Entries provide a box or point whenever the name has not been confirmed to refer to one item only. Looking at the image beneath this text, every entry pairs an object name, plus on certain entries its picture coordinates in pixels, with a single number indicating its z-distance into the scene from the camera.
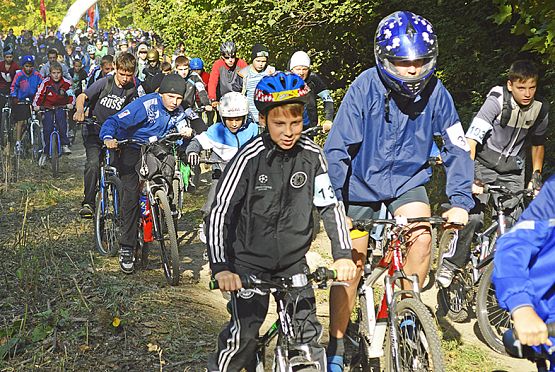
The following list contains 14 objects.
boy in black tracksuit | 4.39
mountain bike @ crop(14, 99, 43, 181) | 17.05
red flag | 54.16
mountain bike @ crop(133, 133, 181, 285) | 8.23
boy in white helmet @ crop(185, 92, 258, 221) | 8.04
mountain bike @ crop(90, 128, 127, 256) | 9.20
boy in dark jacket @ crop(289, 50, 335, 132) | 10.84
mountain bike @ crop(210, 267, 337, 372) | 4.05
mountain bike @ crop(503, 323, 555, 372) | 2.99
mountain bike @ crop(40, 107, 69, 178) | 15.34
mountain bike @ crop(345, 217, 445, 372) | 4.45
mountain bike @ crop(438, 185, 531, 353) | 6.65
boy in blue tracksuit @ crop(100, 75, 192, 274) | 8.31
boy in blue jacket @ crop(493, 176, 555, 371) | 2.96
